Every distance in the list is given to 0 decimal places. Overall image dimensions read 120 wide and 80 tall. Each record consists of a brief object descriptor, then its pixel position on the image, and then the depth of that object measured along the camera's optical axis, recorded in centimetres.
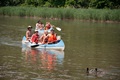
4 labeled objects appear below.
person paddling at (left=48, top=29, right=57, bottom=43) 2362
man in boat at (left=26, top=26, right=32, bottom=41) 2518
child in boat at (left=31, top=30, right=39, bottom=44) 2422
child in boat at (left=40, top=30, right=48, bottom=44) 2384
